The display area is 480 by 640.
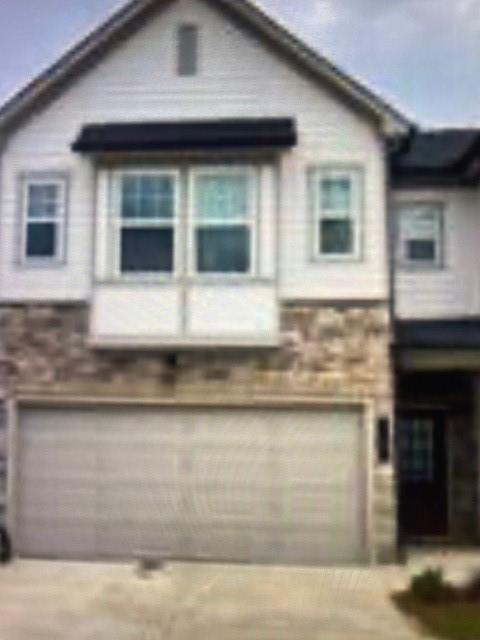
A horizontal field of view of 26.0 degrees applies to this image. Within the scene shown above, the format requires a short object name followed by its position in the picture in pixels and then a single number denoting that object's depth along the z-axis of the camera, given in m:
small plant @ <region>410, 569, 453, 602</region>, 13.31
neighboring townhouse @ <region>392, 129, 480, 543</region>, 18.39
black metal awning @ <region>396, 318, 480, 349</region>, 16.72
